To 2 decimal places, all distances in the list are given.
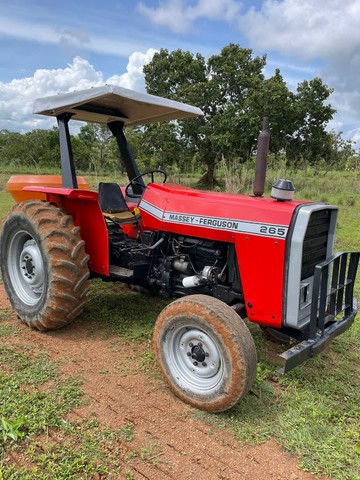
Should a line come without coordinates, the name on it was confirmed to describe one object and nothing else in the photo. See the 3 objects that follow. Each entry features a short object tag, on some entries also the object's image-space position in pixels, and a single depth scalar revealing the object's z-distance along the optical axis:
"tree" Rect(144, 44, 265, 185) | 16.91
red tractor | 2.71
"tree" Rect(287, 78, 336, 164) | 17.06
